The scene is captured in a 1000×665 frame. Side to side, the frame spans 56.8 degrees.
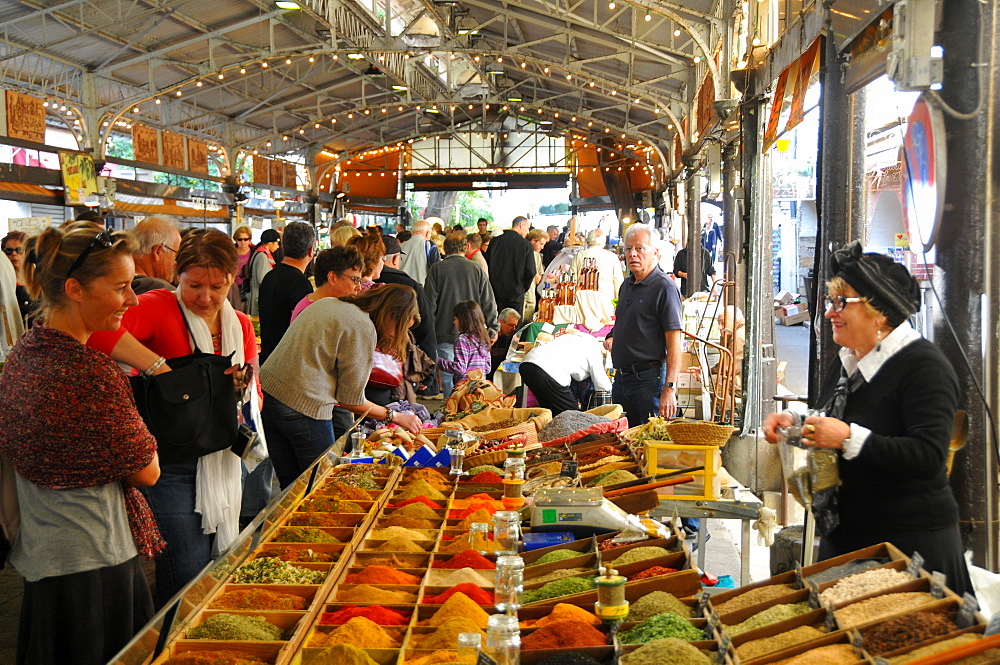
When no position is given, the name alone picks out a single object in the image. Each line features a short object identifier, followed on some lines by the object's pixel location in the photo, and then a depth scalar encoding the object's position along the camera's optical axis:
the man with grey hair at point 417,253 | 9.41
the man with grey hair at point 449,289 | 8.29
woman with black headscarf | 2.42
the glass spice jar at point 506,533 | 2.82
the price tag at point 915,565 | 2.19
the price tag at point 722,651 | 1.93
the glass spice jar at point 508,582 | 2.39
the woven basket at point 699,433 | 3.48
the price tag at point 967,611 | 1.92
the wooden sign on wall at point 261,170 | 22.97
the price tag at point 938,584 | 2.06
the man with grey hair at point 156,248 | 3.86
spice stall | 1.96
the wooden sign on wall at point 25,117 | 13.40
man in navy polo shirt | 5.20
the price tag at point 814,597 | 2.16
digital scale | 2.88
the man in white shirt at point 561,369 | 6.36
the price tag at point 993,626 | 1.84
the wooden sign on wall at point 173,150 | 18.62
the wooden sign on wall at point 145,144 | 17.42
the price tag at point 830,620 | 2.05
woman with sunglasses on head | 2.34
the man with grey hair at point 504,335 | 9.01
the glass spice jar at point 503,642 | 1.90
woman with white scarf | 2.94
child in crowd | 7.72
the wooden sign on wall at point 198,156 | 19.78
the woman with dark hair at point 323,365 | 3.88
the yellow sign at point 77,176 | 14.65
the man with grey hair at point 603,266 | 7.89
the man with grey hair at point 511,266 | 10.12
